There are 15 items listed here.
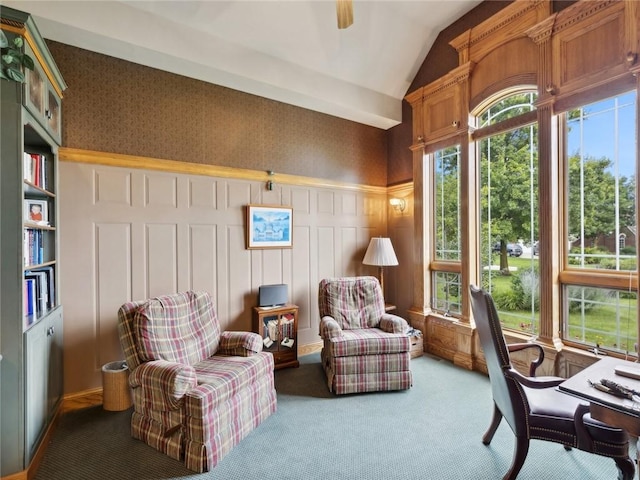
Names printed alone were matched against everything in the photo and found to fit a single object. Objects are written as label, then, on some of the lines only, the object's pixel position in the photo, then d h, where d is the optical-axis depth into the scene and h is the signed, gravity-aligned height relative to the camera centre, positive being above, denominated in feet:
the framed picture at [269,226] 11.60 +0.50
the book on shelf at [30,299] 6.75 -1.32
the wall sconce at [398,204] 14.43 +1.64
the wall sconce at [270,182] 12.01 +2.24
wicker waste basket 8.49 -4.15
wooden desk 4.21 -2.40
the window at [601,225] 7.91 +0.34
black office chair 5.19 -3.25
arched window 10.06 +1.04
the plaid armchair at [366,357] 9.32 -3.66
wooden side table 11.06 -3.38
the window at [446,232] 12.39 +0.26
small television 11.40 -2.11
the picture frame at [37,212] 7.45 +0.74
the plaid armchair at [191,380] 6.44 -3.23
